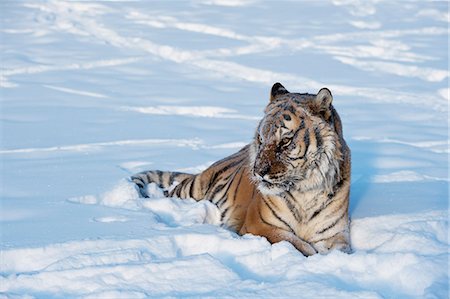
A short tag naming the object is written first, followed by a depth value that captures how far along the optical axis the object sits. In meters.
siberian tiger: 7.14
